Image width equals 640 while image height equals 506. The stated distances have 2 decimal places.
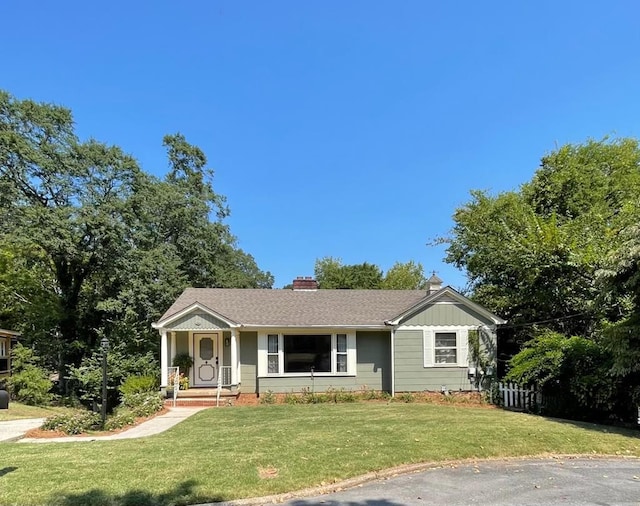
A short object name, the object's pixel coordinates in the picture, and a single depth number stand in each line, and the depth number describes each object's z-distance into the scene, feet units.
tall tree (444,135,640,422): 36.47
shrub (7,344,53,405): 72.79
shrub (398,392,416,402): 54.95
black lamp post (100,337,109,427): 37.19
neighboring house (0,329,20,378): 84.00
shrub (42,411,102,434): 35.95
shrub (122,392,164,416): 46.07
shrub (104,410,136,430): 38.01
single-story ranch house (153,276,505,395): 55.88
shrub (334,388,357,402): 54.49
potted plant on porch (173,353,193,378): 57.31
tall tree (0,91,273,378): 73.31
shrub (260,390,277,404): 53.62
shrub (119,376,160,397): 57.72
